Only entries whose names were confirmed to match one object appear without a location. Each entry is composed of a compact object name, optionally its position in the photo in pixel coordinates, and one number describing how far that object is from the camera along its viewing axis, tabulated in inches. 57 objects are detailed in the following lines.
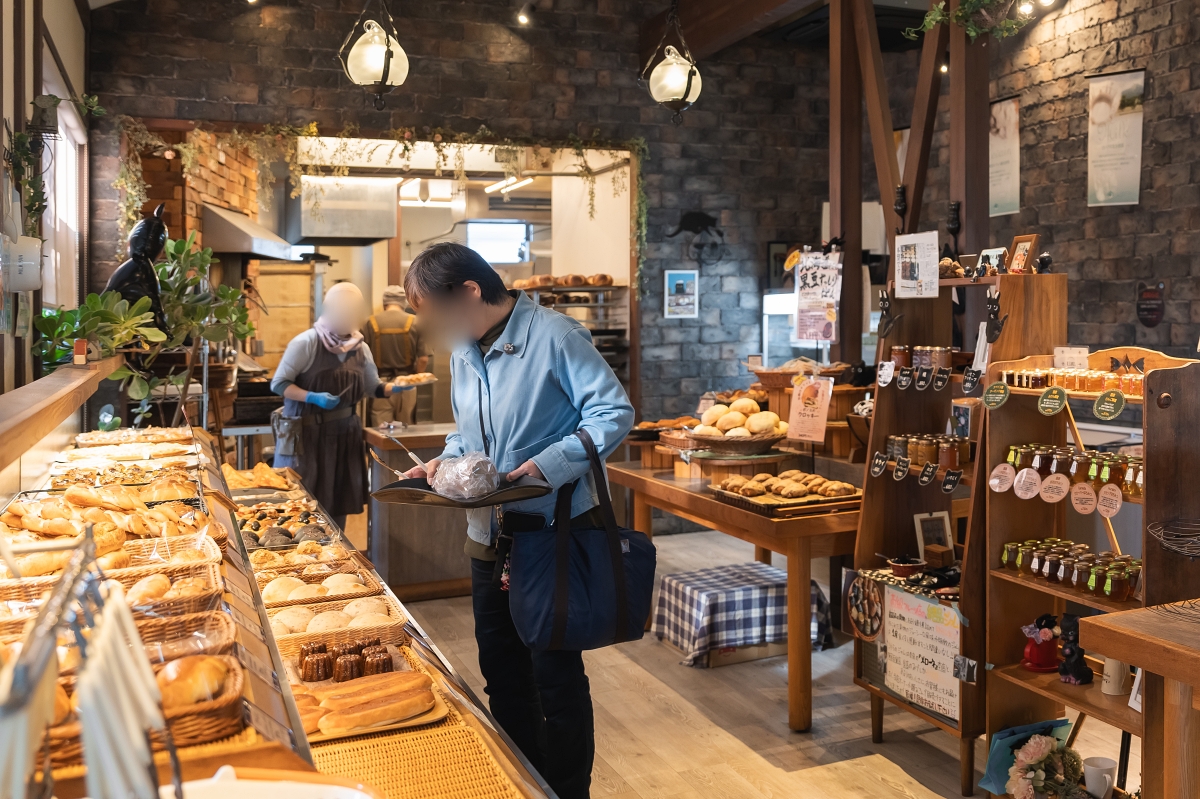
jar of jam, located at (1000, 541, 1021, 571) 129.0
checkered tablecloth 181.8
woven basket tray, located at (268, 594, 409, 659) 82.1
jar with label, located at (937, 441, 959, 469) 141.0
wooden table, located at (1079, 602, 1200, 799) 84.4
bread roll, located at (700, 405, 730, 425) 191.6
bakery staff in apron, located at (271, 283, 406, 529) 223.3
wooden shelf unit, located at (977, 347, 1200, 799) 104.0
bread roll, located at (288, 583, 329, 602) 94.7
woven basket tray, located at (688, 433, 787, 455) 181.3
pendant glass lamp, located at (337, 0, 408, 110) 202.7
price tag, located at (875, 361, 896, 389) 148.9
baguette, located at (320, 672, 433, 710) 71.9
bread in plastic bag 95.6
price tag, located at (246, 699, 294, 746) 45.9
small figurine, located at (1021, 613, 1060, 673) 126.0
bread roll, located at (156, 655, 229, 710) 44.7
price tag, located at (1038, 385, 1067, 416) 117.6
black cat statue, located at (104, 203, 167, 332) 185.8
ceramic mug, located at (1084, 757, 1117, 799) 114.0
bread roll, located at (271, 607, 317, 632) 86.9
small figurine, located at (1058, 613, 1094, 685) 119.4
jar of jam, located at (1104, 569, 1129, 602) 113.3
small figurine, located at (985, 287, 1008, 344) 132.0
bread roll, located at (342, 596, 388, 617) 90.9
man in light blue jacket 102.0
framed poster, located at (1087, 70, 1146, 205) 244.7
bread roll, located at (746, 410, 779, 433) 183.3
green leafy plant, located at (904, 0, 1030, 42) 173.6
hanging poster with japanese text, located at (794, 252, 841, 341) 217.9
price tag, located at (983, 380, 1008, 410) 124.1
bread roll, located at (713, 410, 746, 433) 186.2
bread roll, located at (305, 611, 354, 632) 86.2
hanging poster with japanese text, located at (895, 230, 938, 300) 151.3
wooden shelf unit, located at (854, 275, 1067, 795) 130.6
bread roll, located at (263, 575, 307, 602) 94.3
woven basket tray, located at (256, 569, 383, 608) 93.4
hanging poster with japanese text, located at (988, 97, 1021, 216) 281.1
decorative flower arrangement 116.0
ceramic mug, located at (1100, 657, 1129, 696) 114.9
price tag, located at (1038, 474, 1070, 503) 117.1
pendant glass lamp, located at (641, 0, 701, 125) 227.0
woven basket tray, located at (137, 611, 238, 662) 49.4
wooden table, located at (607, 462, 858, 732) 152.2
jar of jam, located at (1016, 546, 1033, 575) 126.6
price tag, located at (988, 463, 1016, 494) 124.3
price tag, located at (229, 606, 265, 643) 60.8
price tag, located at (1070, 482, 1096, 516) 113.7
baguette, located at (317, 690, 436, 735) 70.3
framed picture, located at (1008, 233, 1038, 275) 136.1
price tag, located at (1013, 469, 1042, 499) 121.1
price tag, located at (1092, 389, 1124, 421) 111.3
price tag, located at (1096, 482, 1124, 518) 110.4
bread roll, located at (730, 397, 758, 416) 193.0
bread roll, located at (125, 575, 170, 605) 58.9
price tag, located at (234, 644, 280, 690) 52.0
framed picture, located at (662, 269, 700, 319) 314.7
